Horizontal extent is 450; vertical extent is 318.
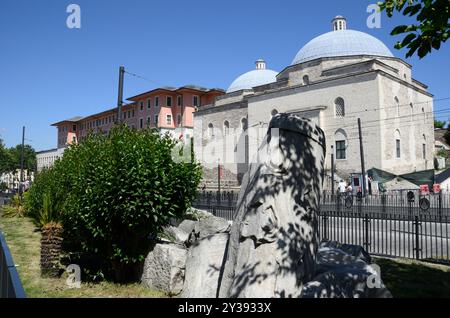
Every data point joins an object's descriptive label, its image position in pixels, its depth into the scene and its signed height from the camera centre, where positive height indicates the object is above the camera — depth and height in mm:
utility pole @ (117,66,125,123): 13683 +3660
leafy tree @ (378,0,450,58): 5031 +2295
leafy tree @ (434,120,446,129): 69088 +11897
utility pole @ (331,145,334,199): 33194 +1254
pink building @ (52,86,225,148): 57219 +13325
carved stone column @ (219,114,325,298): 4500 -439
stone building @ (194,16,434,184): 34219 +8710
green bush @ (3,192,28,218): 18062 -1243
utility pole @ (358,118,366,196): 29680 +814
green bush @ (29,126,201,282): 6520 -215
